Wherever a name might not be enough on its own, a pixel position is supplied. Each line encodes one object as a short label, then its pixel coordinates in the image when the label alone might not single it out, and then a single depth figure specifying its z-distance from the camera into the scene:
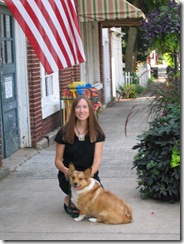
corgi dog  5.73
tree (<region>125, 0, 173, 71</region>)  24.66
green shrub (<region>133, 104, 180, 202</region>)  6.41
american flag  5.11
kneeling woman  5.99
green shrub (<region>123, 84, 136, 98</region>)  23.31
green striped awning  13.24
